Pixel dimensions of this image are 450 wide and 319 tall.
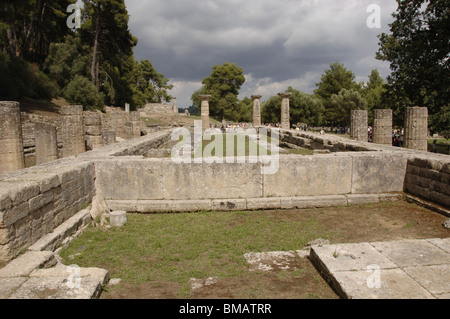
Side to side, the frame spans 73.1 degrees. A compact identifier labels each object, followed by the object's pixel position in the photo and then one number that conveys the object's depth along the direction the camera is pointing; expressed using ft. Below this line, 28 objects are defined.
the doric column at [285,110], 93.50
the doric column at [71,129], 42.45
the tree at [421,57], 63.36
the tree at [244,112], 220.78
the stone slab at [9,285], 9.71
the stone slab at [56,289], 9.74
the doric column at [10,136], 33.06
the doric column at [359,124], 52.60
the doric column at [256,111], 104.63
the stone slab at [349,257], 11.59
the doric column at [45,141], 40.40
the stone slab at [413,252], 11.87
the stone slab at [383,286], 9.72
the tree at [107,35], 117.70
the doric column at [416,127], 44.01
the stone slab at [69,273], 11.27
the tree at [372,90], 162.68
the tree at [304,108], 172.96
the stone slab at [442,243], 13.04
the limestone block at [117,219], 18.62
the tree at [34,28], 99.71
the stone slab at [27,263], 11.16
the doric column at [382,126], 49.73
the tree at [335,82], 186.19
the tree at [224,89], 213.25
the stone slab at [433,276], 10.03
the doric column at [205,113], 95.48
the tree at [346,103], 153.58
